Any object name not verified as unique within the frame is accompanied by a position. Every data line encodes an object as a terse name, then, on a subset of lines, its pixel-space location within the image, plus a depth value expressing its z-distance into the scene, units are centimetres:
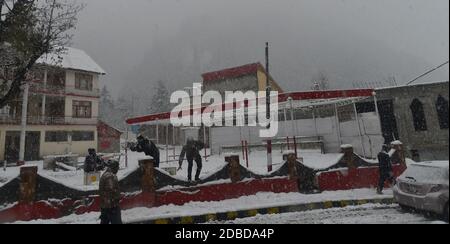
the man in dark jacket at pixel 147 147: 980
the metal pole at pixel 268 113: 1117
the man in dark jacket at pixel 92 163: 1188
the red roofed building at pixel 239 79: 3303
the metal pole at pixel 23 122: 2328
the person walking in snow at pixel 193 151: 962
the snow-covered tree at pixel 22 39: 1081
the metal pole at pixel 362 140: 1523
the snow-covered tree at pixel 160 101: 6881
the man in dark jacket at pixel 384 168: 947
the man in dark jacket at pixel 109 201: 536
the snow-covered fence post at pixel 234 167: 959
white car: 408
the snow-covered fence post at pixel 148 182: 857
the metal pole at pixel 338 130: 1717
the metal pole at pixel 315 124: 1897
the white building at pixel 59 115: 2805
